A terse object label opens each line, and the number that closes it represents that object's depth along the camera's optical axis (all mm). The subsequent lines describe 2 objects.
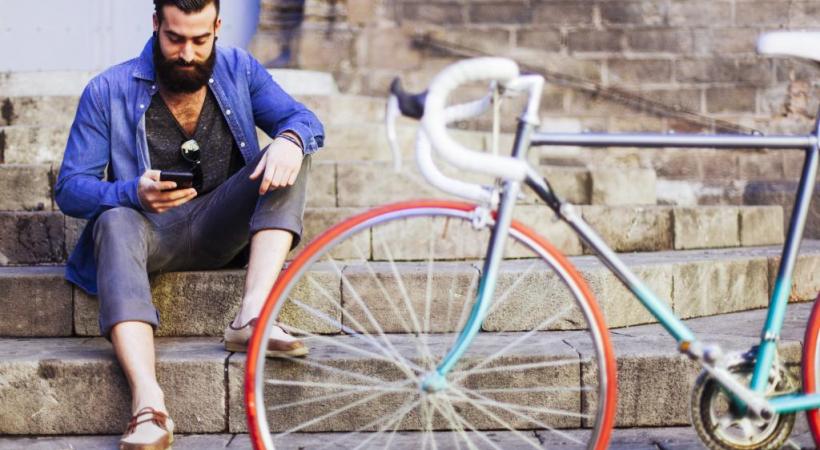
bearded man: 2951
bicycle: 2244
